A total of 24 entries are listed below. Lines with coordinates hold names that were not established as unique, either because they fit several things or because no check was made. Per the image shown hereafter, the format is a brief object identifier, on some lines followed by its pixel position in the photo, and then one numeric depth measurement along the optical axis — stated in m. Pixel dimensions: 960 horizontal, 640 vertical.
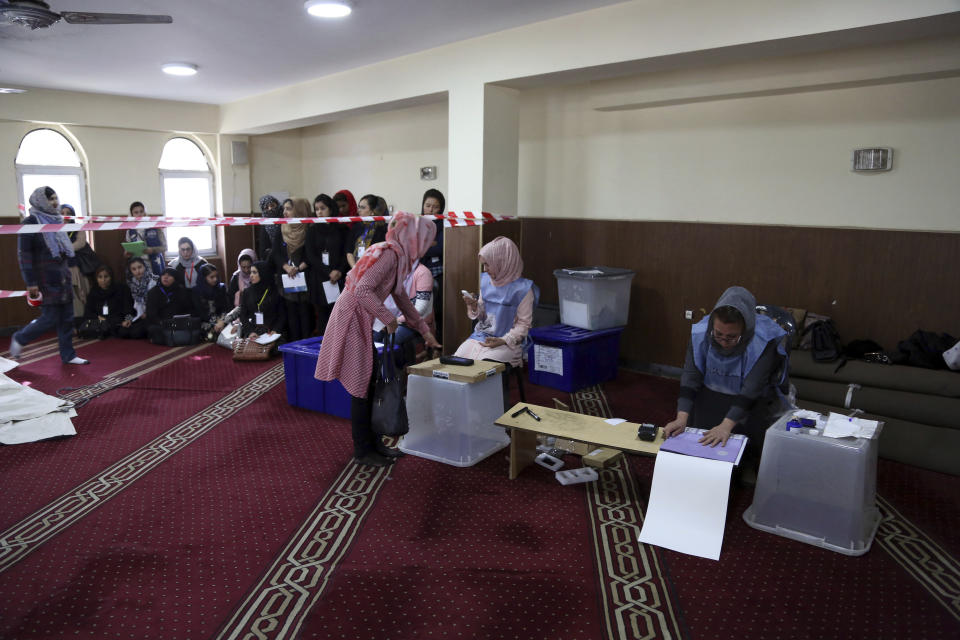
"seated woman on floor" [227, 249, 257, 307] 6.95
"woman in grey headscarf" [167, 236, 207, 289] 7.52
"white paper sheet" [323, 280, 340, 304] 6.32
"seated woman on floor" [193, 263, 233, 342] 7.45
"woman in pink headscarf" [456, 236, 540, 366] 4.30
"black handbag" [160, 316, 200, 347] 6.83
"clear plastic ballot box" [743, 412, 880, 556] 2.78
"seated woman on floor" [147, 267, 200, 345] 6.93
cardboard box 3.65
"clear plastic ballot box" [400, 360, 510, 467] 3.67
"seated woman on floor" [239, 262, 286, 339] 6.45
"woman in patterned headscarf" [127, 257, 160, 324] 7.33
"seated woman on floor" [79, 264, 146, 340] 7.13
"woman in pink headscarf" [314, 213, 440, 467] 3.53
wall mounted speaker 9.03
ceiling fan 3.71
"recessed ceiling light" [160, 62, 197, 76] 6.27
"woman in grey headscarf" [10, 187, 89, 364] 5.32
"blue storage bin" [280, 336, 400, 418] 4.61
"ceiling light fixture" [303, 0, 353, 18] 4.36
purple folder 2.91
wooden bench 3.15
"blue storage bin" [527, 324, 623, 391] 5.18
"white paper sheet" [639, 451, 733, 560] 2.86
